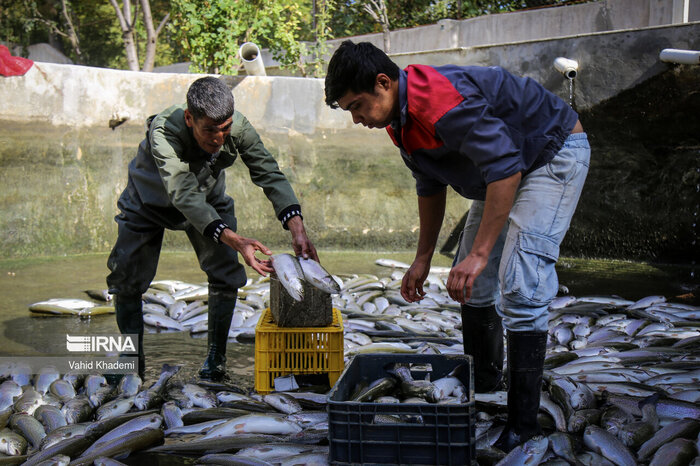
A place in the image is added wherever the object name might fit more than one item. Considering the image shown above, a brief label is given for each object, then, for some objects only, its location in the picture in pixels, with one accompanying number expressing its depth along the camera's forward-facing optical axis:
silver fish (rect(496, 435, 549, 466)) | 2.40
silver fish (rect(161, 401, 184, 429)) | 3.08
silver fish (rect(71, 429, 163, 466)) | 2.69
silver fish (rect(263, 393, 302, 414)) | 3.11
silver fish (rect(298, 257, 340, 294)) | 3.12
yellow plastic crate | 3.31
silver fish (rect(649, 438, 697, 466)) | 2.38
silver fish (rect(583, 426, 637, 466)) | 2.45
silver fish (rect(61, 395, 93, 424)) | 3.15
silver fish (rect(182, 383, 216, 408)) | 3.29
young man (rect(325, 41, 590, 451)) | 2.32
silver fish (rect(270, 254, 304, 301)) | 3.01
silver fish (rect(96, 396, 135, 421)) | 3.18
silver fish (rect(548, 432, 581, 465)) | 2.47
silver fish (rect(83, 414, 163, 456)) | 2.82
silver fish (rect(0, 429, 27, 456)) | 2.82
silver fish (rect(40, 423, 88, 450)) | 2.86
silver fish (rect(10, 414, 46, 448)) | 2.93
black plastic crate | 2.25
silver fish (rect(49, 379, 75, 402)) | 3.41
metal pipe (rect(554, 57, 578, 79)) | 6.96
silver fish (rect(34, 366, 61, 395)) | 3.54
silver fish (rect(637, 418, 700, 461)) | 2.54
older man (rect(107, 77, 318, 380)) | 3.35
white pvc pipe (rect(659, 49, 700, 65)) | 6.06
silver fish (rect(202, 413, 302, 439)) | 2.88
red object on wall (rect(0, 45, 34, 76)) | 7.17
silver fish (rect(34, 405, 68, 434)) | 3.06
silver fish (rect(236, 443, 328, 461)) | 2.62
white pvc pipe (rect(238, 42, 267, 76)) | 8.52
